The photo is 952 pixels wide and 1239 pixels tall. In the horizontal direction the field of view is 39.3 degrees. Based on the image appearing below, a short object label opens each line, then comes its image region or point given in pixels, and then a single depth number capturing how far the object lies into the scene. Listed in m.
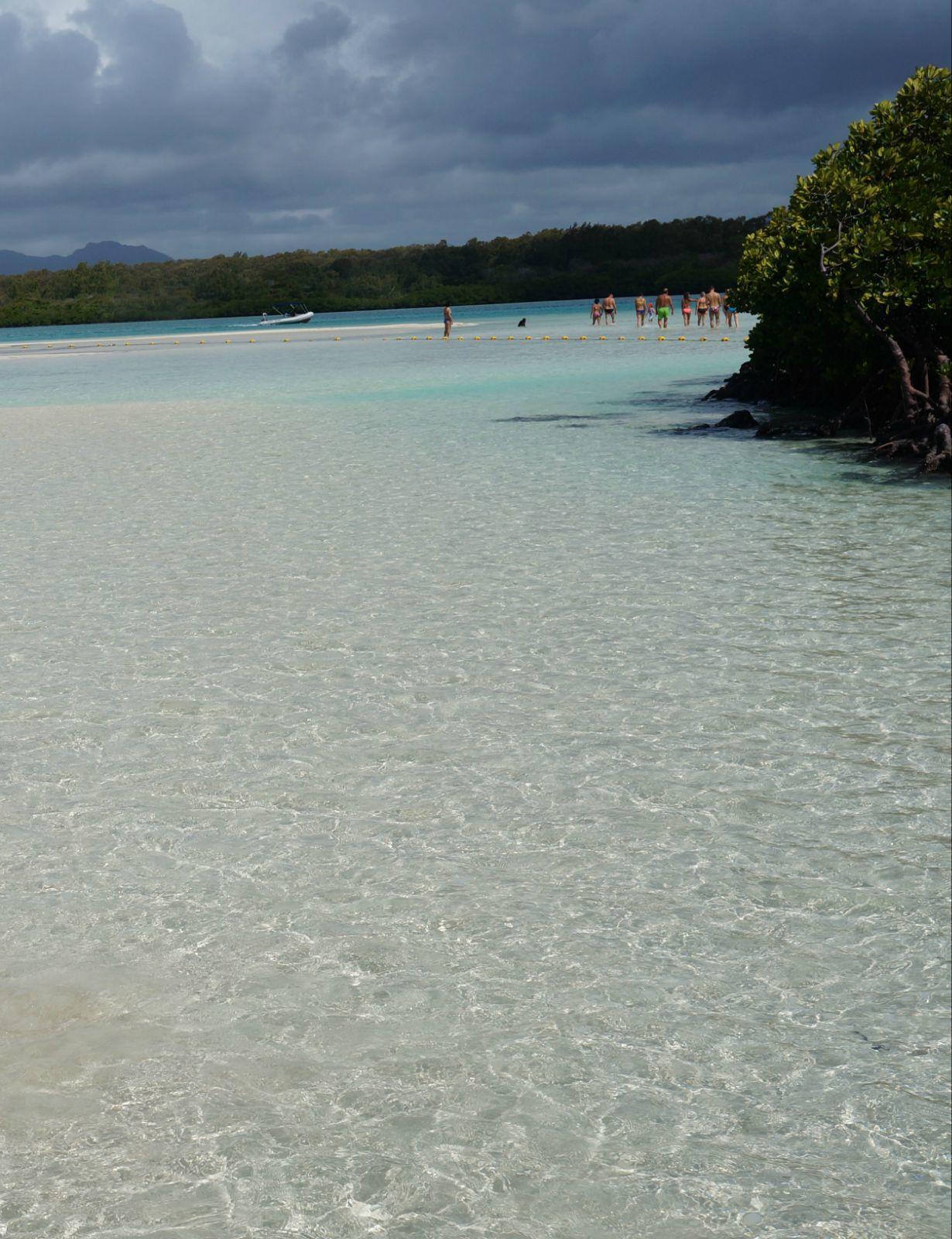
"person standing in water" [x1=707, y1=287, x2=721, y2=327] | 55.88
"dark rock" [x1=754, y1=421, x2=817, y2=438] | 19.50
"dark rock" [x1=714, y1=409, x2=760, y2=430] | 20.56
